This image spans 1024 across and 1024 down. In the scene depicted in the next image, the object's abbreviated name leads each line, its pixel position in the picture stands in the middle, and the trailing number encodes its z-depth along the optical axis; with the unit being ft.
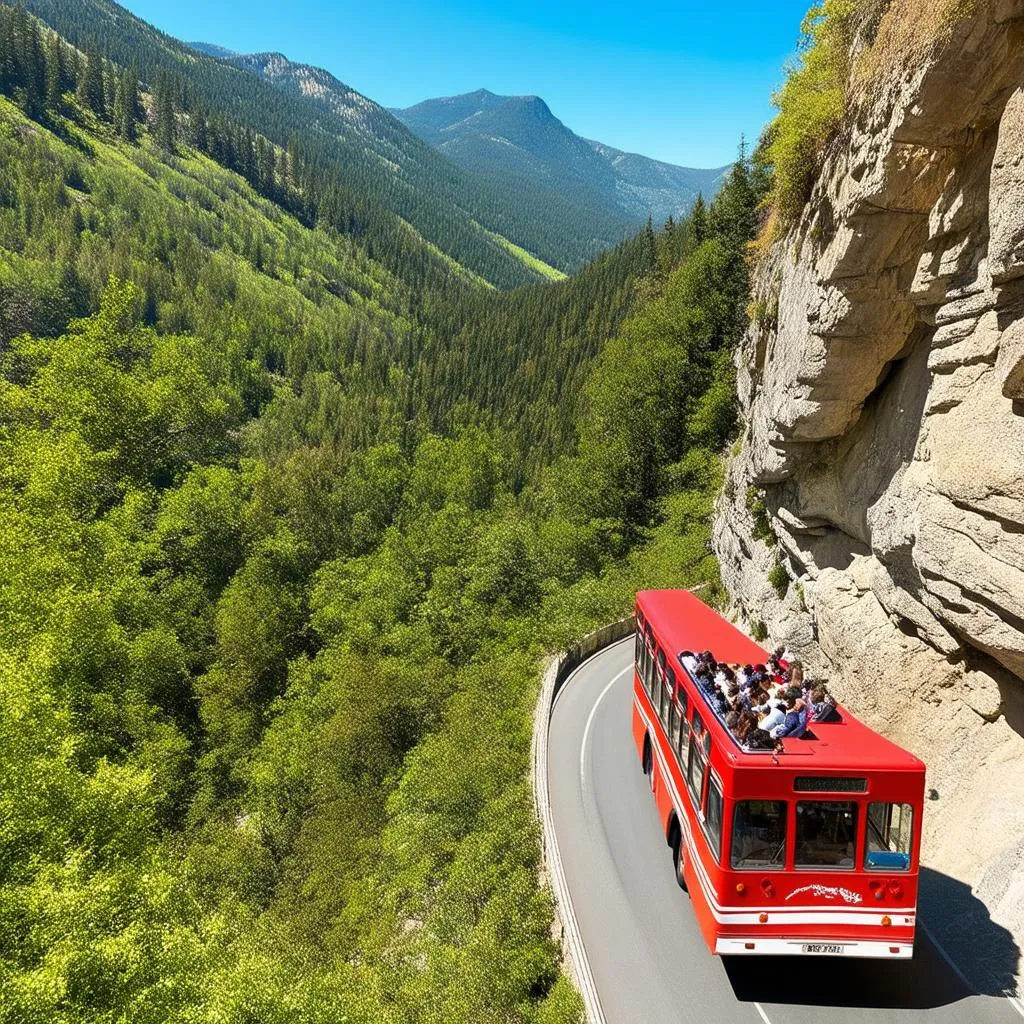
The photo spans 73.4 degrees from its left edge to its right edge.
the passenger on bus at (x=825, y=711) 35.12
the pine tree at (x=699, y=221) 192.41
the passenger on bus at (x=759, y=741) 31.30
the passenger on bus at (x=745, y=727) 31.99
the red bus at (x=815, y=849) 29.86
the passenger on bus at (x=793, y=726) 33.17
